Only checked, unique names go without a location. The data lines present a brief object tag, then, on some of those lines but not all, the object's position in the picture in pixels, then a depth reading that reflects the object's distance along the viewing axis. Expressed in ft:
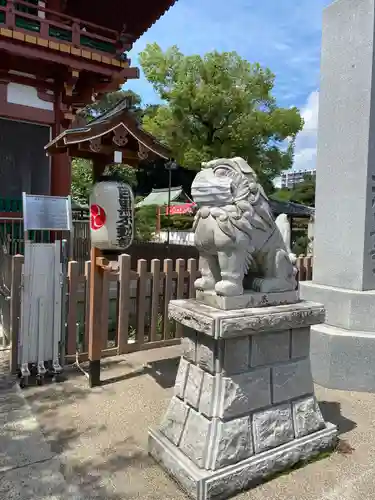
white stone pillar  12.59
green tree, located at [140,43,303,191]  60.13
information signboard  13.08
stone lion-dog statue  8.25
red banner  66.96
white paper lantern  11.59
